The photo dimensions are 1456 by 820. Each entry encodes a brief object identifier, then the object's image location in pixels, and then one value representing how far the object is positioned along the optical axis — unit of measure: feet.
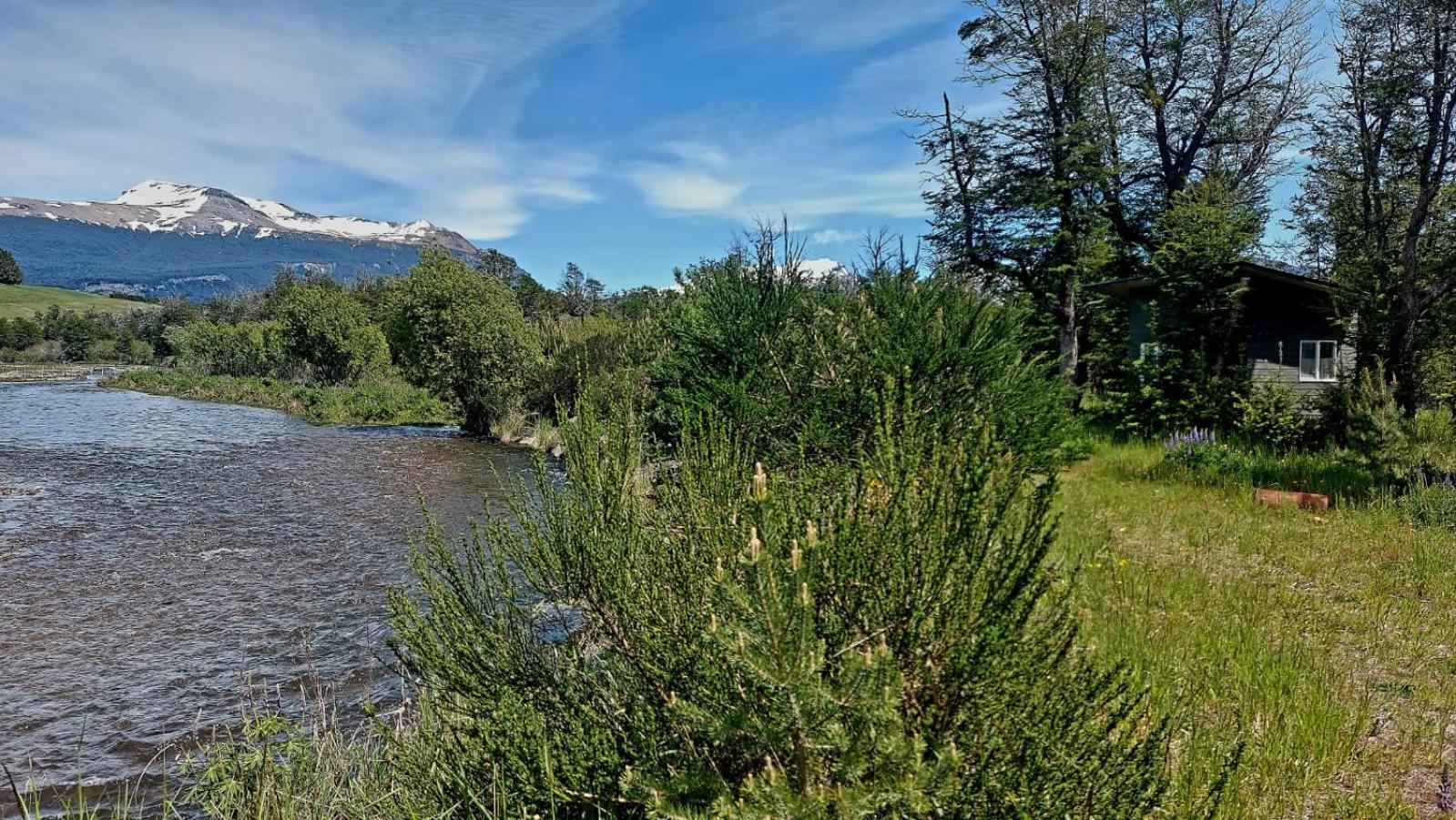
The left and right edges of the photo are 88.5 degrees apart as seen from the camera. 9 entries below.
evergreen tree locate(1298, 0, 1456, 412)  37.35
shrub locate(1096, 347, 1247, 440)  45.44
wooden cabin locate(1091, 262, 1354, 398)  58.03
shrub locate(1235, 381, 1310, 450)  41.34
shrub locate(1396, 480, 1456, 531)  25.02
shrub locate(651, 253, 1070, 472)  16.12
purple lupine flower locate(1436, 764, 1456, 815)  9.66
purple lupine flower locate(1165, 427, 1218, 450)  36.78
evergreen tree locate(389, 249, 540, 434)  78.38
